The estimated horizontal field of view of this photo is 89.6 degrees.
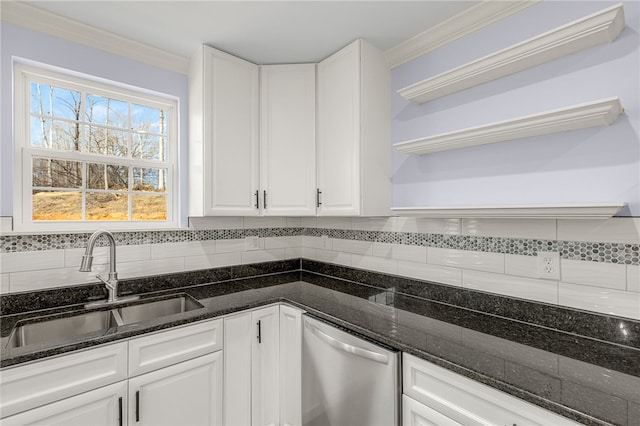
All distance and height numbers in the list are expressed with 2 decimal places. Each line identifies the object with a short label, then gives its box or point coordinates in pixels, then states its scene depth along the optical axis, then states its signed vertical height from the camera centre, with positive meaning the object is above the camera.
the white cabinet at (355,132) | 1.91 +0.49
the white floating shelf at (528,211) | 1.10 +0.00
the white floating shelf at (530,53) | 1.16 +0.65
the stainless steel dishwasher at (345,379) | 1.29 -0.75
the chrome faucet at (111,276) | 1.69 -0.34
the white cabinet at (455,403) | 0.96 -0.64
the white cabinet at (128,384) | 1.19 -0.72
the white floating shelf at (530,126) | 1.14 +0.35
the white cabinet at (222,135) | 1.98 +0.50
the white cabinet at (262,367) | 1.70 -0.85
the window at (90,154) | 1.72 +0.35
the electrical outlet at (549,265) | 1.38 -0.24
